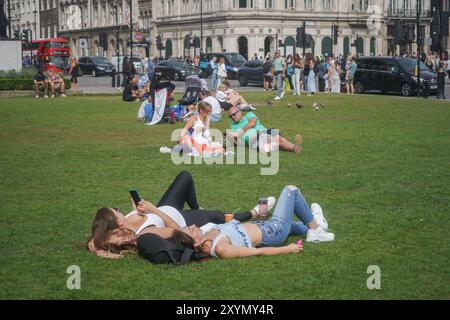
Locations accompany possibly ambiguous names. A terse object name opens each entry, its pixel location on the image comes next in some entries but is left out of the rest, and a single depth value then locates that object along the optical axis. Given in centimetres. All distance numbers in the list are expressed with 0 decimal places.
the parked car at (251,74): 4566
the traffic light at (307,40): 4602
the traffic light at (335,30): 5378
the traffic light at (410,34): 3497
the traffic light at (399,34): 3576
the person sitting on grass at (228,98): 1765
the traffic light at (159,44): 7436
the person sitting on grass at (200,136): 1418
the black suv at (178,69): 5347
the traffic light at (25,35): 8278
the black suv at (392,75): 3353
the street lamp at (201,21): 7494
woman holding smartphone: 728
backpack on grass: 715
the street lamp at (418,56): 3073
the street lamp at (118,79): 4328
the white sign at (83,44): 9144
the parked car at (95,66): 6700
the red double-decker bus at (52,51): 7172
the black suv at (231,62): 5286
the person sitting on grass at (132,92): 2992
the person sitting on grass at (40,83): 3381
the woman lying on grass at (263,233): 724
